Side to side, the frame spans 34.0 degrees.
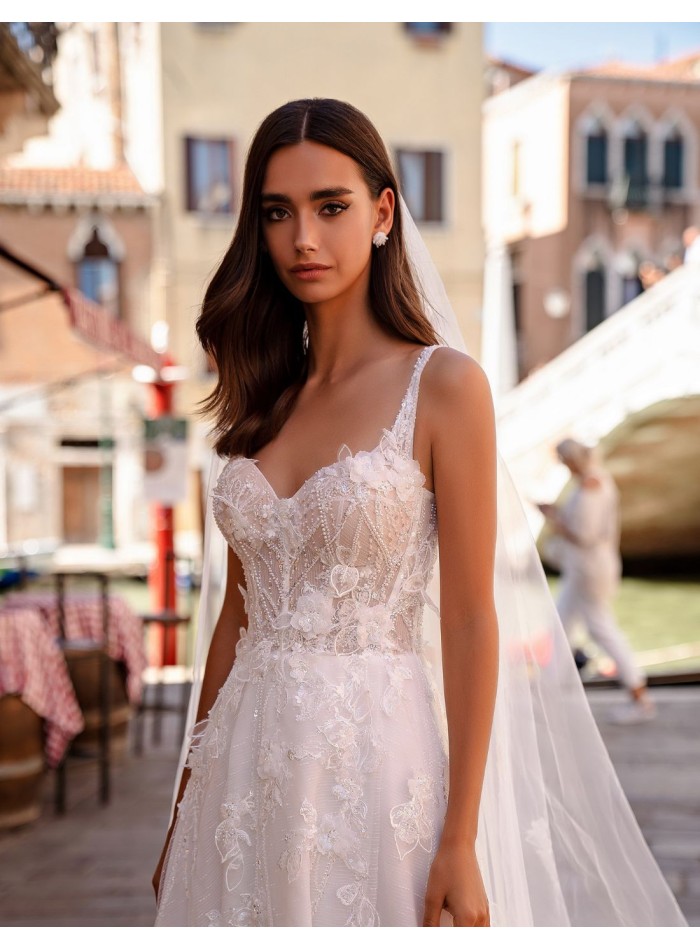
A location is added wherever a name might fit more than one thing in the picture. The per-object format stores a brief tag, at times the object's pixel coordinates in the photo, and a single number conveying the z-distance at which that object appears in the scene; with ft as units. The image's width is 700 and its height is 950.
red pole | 27.55
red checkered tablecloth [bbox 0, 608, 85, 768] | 15.70
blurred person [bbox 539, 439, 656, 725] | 21.97
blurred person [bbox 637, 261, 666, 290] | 77.58
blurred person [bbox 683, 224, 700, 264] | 46.66
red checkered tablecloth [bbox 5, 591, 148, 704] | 19.20
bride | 5.05
